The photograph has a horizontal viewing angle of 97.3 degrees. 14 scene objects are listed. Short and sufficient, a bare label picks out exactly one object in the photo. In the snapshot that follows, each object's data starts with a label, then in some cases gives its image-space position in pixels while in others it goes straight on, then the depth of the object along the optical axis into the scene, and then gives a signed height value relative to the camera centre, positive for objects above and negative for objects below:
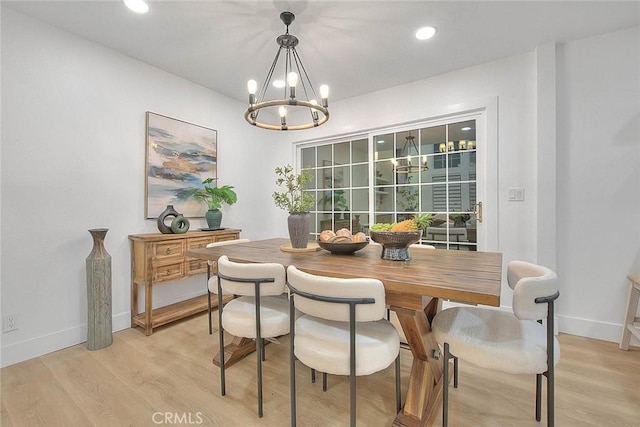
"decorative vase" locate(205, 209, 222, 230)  3.14 -0.04
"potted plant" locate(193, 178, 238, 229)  3.14 +0.19
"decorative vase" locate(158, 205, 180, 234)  2.72 -0.03
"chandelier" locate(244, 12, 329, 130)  1.93 +1.43
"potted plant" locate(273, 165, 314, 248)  2.00 -0.01
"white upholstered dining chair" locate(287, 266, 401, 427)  1.13 -0.55
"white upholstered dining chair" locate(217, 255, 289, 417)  1.47 -0.55
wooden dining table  1.09 -0.27
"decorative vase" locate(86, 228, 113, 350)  2.24 -0.64
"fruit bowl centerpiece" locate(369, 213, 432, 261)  1.53 -0.12
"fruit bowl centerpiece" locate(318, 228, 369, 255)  1.79 -0.18
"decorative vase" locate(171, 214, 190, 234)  2.77 -0.10
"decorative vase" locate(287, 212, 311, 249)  2.01 -0.10
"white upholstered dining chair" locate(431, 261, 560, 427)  1.12 -0.55
